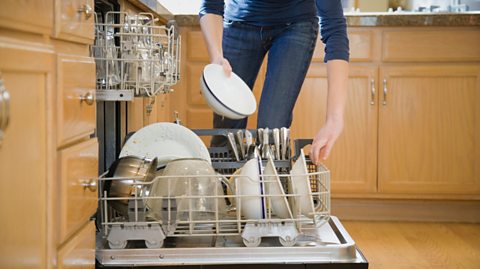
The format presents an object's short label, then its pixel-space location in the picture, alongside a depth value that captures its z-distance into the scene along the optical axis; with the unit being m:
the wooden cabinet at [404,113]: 2.95
